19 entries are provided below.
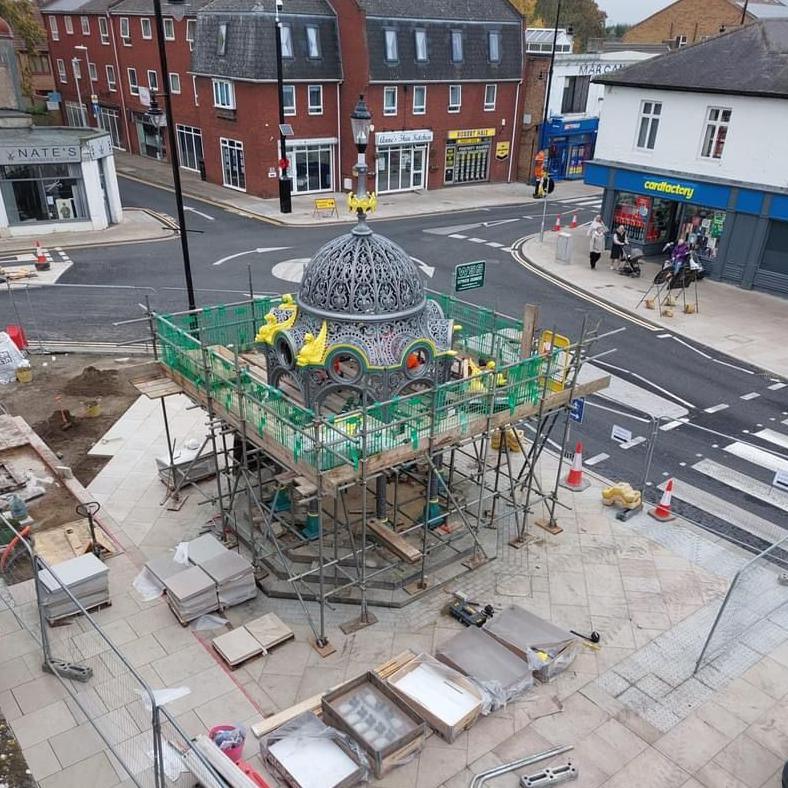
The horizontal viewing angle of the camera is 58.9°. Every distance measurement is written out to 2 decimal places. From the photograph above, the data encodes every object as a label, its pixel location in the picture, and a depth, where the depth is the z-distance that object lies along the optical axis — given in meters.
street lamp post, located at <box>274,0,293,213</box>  34.66
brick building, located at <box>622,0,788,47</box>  50.66
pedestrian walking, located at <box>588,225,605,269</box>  29.52
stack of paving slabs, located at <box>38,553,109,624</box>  10.71
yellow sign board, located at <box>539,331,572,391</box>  11.84
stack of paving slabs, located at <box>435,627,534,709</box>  9.80
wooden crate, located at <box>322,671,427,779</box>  8.72
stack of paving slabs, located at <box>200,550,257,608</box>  11.29
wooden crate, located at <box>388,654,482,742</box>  9.20
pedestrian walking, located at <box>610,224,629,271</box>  30.17
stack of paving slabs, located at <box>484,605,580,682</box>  10.17
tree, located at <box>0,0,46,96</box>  61.03
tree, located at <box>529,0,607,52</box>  95.56
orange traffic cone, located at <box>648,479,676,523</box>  13.98
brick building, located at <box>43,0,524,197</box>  37.88
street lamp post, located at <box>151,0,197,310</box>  16.79
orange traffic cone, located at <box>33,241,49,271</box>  27.75
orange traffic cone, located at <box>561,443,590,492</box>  14.95
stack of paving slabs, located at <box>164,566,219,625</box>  11.00
